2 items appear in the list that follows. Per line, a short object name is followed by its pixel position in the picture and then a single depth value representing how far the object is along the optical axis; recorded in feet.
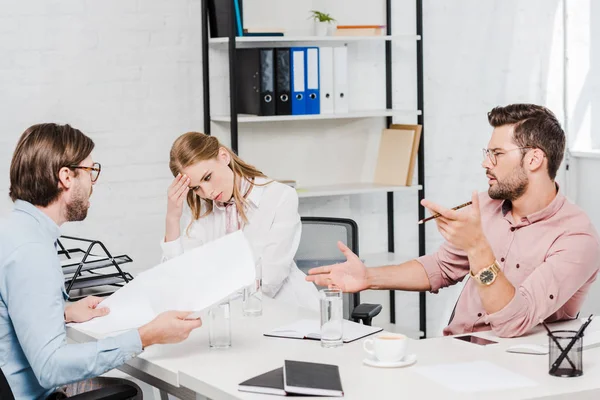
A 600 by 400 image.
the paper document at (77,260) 9.79
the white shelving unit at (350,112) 12.42
